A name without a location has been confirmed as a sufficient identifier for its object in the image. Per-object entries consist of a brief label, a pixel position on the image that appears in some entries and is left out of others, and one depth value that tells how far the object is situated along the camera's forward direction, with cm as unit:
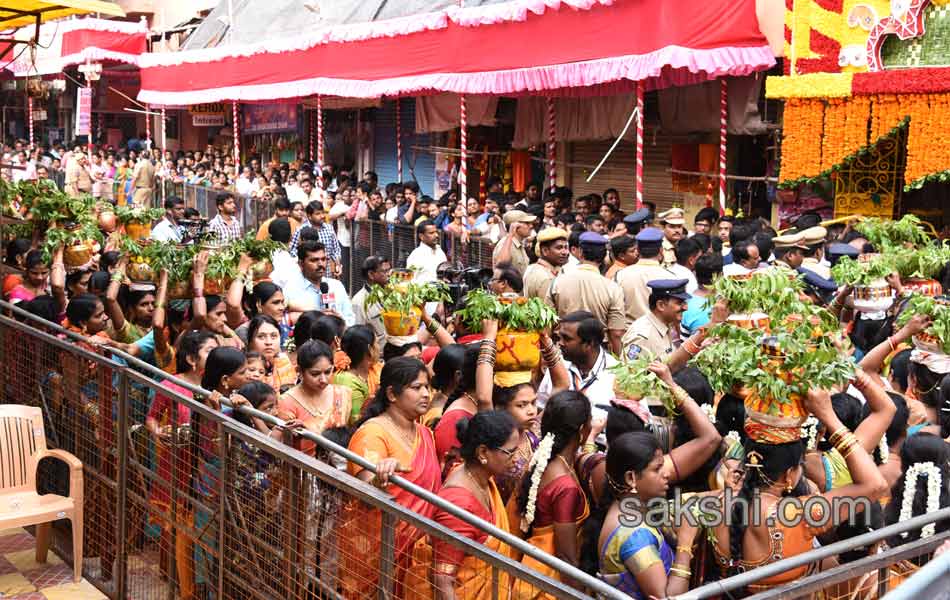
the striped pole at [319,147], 1962
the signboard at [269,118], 2570
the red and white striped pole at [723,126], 1228
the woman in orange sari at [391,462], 419
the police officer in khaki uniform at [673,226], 1088
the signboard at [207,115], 2888
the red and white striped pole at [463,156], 1516
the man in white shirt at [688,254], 891
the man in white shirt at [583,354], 618
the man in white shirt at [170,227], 1228
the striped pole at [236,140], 2277
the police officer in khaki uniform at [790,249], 896
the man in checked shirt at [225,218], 1183
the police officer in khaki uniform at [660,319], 681
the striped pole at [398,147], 2038
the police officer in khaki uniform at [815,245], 902
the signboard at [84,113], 2685
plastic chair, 609
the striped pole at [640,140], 1197
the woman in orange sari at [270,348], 673
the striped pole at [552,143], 1559
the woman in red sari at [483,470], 429
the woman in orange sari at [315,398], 569
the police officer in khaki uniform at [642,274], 825
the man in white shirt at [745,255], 908
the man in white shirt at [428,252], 1091
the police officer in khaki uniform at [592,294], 798
